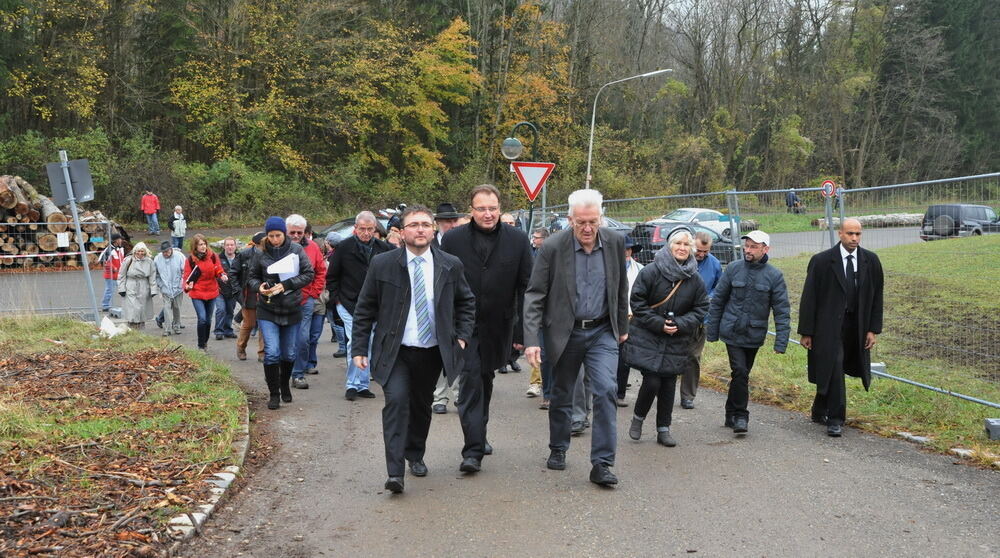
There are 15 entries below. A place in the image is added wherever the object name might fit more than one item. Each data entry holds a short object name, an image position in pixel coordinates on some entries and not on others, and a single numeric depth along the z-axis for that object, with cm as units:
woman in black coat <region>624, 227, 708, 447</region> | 739
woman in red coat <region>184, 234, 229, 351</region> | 1371
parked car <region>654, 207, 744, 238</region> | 1228
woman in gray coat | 1521
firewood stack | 1806
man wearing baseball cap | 795
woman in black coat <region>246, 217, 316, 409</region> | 889
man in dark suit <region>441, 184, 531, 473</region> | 681
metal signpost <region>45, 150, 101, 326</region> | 1377
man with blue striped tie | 618
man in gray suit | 638
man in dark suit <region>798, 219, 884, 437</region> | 796
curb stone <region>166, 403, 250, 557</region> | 516
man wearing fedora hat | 842
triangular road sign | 1606
